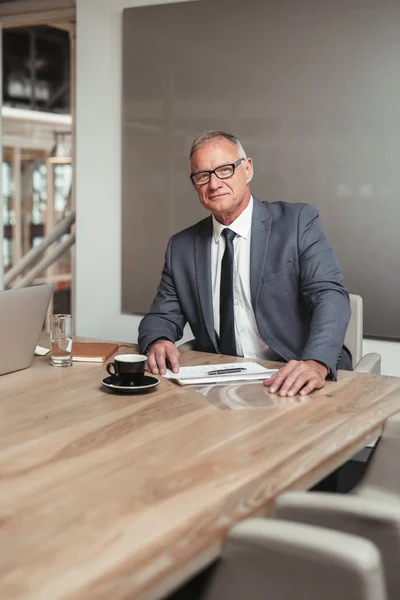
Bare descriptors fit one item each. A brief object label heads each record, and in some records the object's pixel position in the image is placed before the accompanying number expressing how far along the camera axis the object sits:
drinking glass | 2.18
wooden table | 1.00
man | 2.59
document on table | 2.04
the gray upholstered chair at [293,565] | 1.00
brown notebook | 2.29
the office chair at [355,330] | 2.82
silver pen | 2.11
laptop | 2.03
